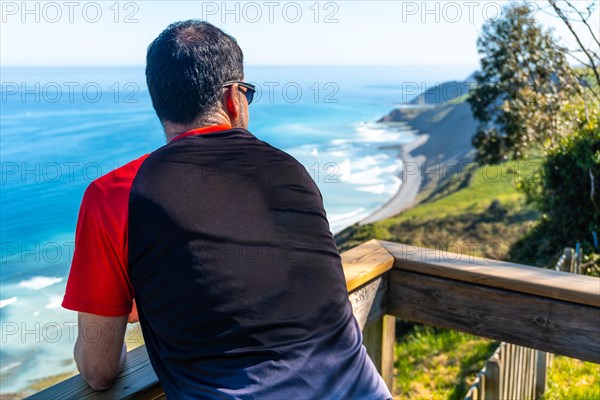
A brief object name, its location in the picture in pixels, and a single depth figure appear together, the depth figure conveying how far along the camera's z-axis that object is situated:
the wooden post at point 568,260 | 5.23
